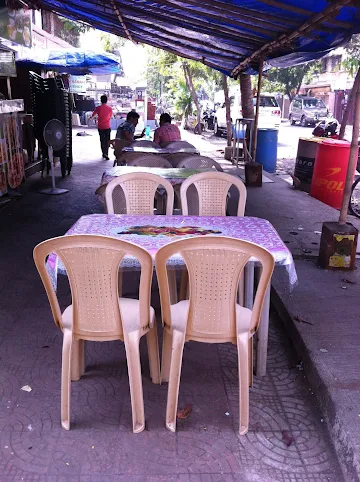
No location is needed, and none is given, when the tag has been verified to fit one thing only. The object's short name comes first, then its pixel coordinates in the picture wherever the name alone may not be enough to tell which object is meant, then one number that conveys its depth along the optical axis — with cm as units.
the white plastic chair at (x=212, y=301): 252
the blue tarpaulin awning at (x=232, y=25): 506
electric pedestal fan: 882
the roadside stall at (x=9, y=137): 774
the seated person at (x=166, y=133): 925
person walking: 1272
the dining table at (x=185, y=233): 295
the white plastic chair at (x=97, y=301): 251
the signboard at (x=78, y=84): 2572
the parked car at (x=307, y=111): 3216
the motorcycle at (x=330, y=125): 1765
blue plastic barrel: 1191
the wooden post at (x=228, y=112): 1594
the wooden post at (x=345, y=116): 700
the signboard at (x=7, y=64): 815
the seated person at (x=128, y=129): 979
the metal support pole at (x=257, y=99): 858
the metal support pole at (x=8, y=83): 884
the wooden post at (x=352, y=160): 472
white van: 2195
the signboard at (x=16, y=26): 953
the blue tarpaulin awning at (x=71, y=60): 1080
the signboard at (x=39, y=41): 1886
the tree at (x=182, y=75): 2174
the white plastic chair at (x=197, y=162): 659
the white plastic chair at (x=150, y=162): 650
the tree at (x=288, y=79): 3744
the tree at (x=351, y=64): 507
